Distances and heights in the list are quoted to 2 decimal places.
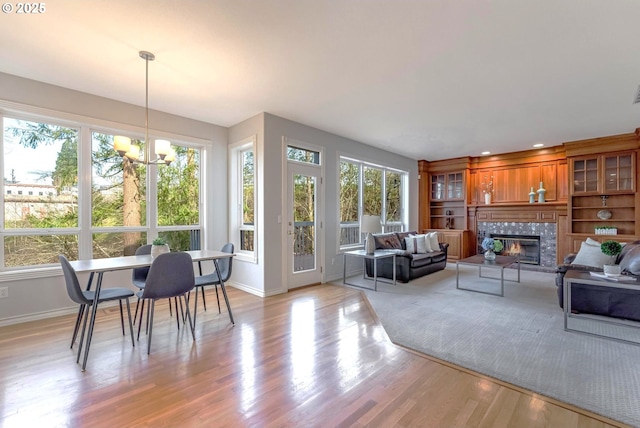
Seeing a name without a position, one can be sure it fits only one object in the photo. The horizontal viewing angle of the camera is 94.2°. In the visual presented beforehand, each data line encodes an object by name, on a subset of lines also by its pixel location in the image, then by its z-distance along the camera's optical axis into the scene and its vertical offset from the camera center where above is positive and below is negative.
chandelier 2.79 +0.68
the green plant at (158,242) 3.18 -0.27
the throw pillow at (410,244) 5.97 -0.59
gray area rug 2.08 -1.22
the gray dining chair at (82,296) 2.46 -0.70
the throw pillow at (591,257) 4.05 -0.61
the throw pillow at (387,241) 5.62 -0.51
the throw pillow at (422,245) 6.01 -0.61
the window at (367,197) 6.05 +0.42
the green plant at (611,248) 3.37 -0.40
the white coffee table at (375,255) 4.80 -0.66
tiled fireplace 6.64 -0.46
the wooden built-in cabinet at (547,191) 5.86 +0.53
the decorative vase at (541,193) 6.69 +0.47
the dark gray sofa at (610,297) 3.25 -0.95
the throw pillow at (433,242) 6.34 -0.59
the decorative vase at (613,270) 3.17 -0.61
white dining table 2.49 -0.43
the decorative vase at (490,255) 4.86 -0.68
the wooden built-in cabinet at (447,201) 7.96 +0.38
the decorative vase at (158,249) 3.14 -0.34
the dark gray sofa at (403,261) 5.28 -0.87
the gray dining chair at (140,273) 3.28 -0.64
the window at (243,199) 4.84 +0.30
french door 4.84 -0.16
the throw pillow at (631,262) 3.30 -0.58
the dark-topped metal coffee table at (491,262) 4.47 -0.76
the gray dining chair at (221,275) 3.32 -0.70
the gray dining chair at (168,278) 2.65 -0.57
